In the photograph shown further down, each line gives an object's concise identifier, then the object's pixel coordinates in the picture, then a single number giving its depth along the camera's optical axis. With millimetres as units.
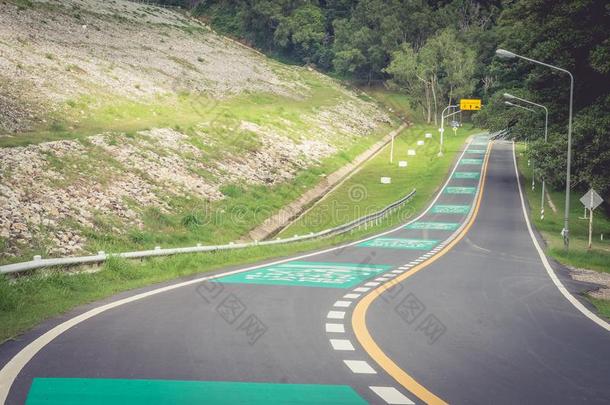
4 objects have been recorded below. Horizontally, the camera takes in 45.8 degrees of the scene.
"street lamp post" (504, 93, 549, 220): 52809
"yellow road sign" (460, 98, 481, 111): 121188
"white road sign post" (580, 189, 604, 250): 32188
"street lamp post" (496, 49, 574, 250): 28089
